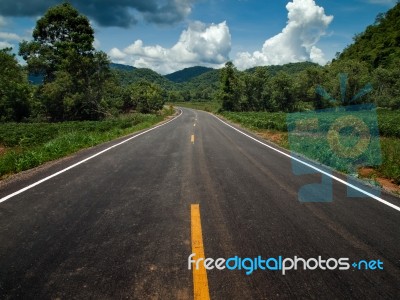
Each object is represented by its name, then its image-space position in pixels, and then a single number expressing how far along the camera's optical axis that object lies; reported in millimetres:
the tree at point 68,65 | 36438
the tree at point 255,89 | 68544
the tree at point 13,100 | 40262
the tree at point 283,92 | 68375
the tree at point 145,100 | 67125
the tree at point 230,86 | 68000
